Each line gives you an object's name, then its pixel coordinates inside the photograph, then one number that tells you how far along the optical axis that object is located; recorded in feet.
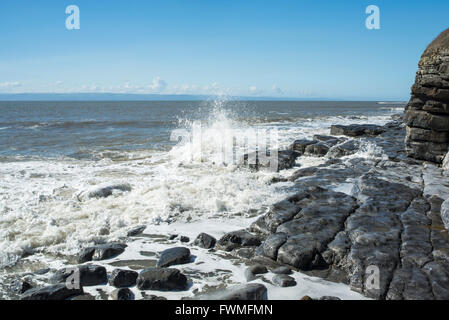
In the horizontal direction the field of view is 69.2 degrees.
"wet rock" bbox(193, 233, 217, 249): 17.92
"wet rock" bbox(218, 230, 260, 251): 17.76
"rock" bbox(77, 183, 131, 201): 26.12
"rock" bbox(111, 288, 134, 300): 12.99
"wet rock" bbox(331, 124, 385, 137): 62.33
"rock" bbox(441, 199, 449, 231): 17.65
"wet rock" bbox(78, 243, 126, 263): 16.57
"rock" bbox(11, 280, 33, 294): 13.70
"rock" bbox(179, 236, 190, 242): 18.84
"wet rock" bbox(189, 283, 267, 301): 12.55
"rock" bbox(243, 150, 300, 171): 36.35
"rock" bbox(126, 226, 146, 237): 19.83
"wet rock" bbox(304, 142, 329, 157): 45.03
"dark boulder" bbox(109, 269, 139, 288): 13.97
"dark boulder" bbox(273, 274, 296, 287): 13.78
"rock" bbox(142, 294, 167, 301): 12.94
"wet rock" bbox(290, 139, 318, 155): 47.04
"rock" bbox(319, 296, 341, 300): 12.58
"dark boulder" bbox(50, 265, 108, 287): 14.11
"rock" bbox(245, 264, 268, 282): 14.58
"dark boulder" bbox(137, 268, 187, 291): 13.67
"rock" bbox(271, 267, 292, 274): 14.70
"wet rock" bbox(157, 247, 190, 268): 15.94
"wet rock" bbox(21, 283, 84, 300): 12.82
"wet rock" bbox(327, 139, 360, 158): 42.34
